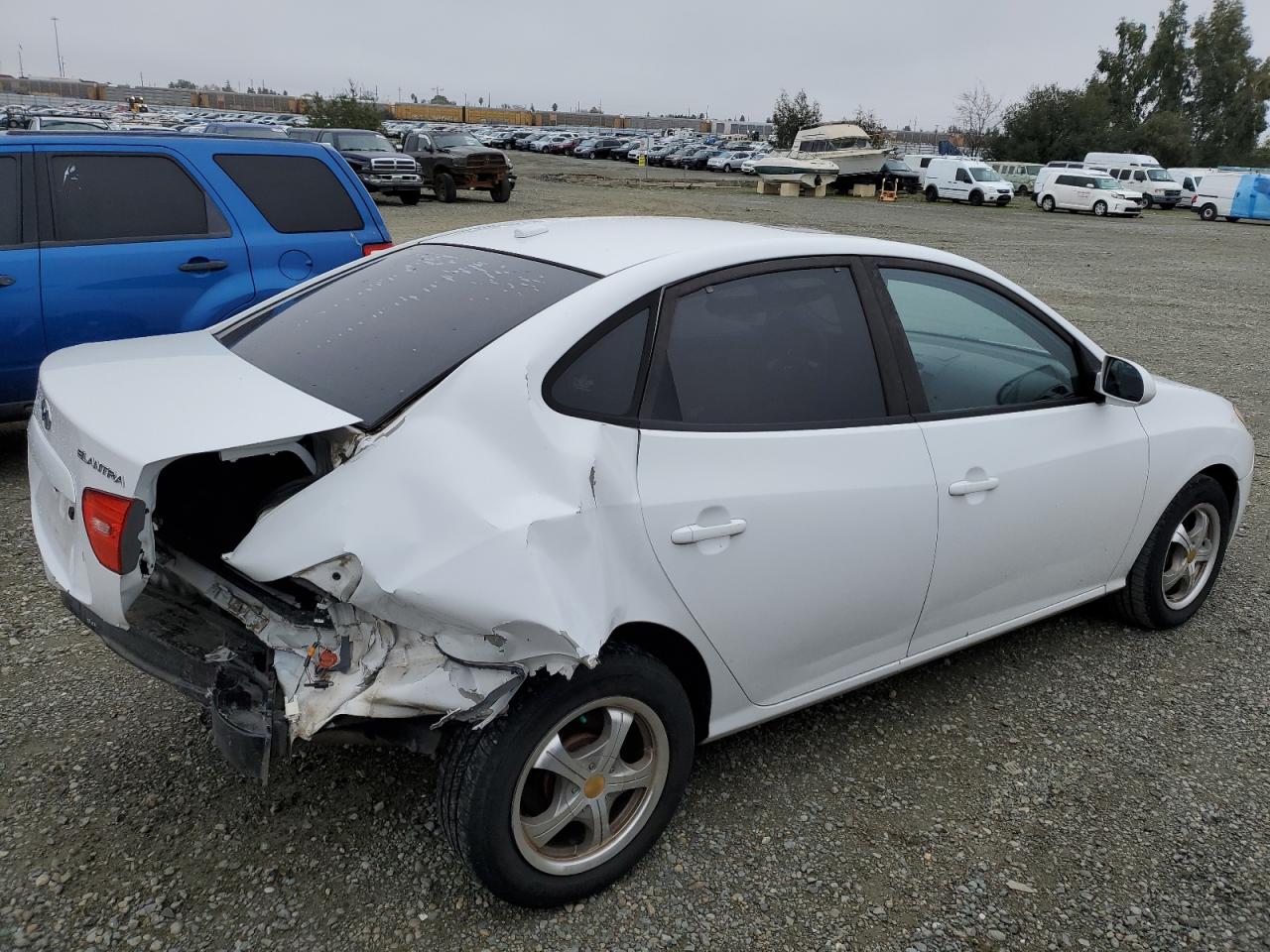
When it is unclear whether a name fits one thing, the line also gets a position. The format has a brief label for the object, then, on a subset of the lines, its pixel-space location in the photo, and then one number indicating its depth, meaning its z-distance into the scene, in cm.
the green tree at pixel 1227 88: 7269
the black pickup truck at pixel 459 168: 2494
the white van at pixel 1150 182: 3962
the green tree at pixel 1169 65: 7325
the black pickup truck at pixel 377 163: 2236
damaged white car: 210
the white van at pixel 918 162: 4347
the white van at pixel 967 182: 3731
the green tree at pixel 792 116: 6216
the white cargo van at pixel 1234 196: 3447
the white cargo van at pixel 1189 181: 4006
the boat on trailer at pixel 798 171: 3944
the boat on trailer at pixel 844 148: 4056
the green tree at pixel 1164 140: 6259
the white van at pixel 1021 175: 4434
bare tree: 7069
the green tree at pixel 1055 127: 5518
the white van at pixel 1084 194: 3412
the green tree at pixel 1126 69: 7412
